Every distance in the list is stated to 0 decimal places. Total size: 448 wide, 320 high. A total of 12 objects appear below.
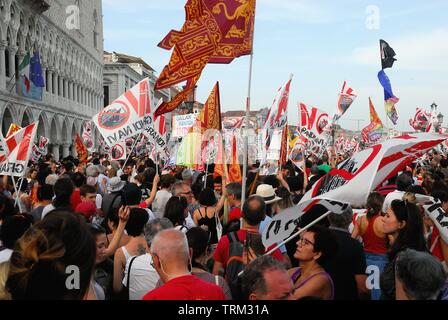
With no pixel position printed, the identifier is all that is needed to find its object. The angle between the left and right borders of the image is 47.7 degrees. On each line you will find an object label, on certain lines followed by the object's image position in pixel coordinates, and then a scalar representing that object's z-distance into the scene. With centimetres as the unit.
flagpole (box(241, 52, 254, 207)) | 663
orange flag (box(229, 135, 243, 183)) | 890
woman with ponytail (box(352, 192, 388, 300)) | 525
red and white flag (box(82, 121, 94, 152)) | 2420
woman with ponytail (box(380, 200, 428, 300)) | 443
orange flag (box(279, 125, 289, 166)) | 1116
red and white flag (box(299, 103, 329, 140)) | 1667
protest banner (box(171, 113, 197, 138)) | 1654
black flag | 1942
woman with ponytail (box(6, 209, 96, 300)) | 226
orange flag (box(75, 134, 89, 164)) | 1734
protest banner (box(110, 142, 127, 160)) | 1319
